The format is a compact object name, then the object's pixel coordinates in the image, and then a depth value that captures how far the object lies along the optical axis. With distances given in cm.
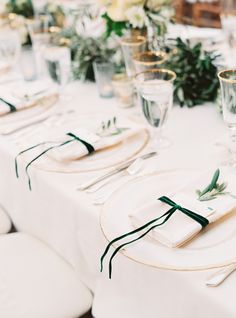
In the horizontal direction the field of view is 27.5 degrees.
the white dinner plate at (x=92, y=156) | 120
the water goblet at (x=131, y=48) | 147
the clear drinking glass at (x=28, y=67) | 187
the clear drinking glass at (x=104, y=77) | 161
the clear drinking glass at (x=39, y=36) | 182
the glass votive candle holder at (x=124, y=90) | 155
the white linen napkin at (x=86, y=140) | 122
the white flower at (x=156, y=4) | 154
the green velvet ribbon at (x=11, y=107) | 153
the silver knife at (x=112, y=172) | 112
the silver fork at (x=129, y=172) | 107
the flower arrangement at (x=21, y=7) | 215
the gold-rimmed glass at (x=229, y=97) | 106
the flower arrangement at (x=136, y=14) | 151
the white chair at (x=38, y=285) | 109
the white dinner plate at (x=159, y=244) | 83
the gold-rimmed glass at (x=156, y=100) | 118
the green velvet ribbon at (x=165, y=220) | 86
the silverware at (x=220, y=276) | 80
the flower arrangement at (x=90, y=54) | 174
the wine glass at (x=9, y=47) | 181
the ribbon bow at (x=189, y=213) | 89
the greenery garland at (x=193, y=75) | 153
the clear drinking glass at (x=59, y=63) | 161
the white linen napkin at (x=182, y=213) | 87
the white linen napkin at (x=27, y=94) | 155
